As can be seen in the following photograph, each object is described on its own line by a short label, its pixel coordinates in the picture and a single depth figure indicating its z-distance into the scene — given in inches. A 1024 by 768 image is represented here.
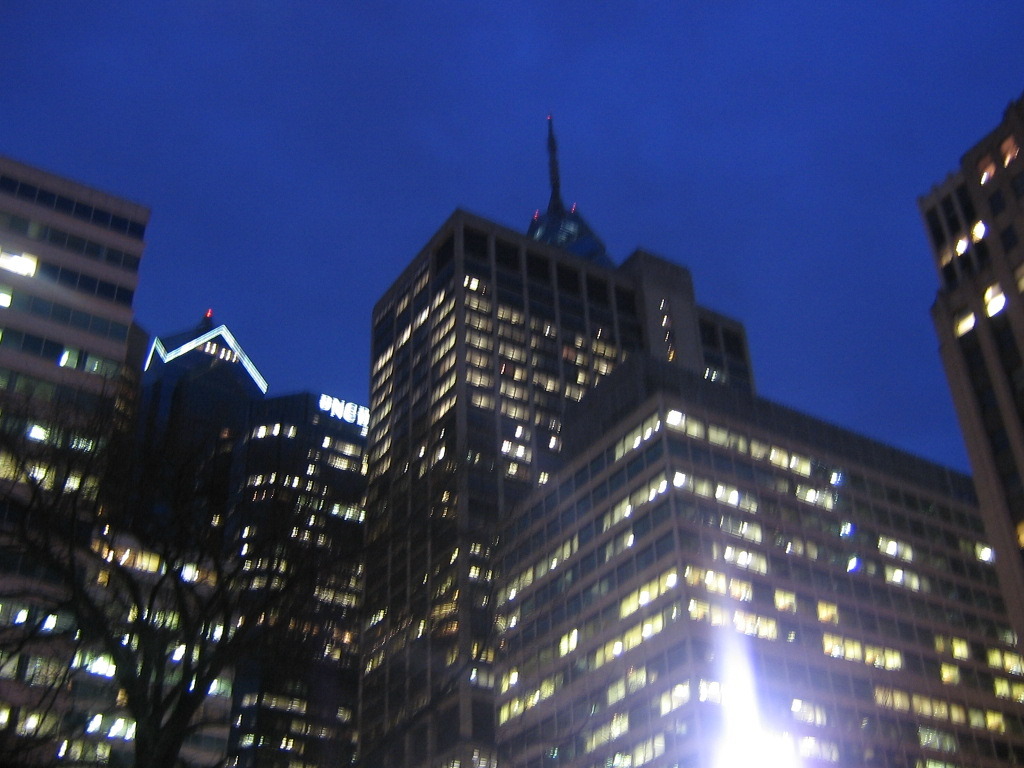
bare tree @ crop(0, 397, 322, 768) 969.5
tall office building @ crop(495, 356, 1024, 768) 3973.9
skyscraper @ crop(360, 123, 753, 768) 5300.2
